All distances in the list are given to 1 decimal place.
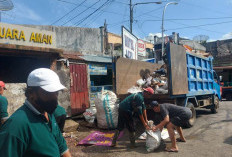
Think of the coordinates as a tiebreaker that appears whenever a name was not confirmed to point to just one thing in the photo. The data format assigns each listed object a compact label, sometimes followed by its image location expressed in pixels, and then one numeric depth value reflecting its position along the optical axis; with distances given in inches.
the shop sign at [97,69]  338.3
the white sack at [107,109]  223.0
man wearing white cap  43.2
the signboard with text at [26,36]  247.3
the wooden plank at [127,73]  225.5
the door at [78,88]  296.2
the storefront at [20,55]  220.5
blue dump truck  201.9
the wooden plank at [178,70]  199.5
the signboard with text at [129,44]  330.0
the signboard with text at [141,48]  458.0
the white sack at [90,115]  256.6
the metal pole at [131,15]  581.4
